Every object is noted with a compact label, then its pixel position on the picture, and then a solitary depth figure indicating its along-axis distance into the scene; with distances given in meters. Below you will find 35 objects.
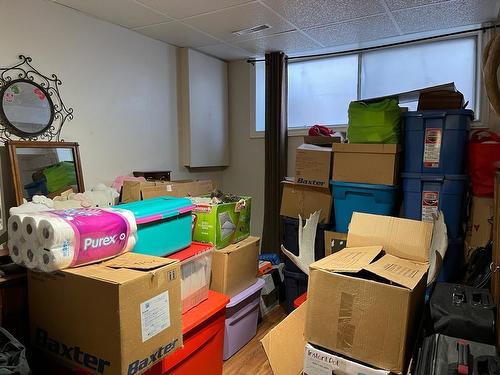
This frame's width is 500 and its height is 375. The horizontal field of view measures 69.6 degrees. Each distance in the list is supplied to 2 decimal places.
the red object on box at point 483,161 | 2.34
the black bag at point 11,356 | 1.13
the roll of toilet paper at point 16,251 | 1.30
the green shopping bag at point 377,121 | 2.43
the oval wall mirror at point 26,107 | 2.14
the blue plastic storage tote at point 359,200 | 2.47
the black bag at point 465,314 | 1.36
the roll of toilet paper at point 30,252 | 1.25
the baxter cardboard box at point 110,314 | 1.18
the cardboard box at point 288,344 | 1.62
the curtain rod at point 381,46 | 2.83
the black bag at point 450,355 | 1.19
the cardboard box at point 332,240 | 2.43
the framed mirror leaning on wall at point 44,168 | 2.13
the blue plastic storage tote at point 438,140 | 2.33
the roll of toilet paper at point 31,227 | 1.23
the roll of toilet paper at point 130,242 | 1.46
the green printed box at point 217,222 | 2.16
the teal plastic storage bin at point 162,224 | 1.61
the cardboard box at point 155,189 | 2.48
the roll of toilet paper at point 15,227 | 1.27
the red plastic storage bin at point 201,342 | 1.60
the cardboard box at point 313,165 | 2.69
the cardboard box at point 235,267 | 2.22
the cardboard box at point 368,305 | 1.30
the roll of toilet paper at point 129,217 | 1.45
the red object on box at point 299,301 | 2.22
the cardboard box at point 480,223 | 2.39
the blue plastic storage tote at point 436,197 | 2.36
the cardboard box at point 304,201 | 2.74
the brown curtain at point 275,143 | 3.54
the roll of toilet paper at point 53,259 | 1.20
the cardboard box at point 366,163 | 2.42
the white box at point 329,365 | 1.35
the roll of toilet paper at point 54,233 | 1.19
